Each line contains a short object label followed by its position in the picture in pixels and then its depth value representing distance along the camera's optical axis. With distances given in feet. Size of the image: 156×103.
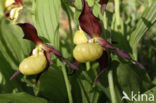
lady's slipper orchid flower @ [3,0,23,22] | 2.14
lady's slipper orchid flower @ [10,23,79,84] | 1.82
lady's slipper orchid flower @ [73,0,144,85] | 1.76
